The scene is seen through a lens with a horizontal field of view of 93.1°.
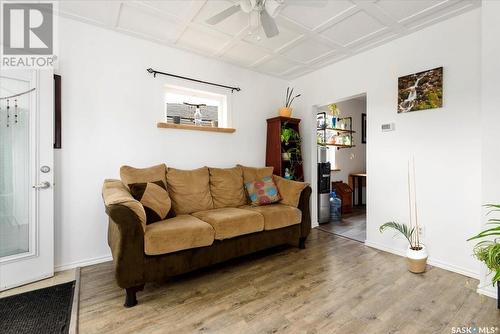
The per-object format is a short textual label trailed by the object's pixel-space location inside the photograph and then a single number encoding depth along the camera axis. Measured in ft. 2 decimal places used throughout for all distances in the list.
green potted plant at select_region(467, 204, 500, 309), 5.28
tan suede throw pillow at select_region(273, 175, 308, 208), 9.74
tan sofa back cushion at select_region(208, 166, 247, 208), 10.02
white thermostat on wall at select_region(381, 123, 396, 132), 9.48
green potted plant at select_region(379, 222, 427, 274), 7.64
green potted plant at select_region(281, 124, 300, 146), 12.51
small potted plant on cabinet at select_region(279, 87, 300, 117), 13.80
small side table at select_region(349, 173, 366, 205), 19.10
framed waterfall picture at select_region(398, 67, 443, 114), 8.20
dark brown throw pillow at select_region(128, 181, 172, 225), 7.08
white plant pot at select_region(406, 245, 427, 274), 7.63
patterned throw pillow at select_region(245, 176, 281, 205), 9.95
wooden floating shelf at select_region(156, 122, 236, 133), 9.79
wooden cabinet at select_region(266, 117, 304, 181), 12.47
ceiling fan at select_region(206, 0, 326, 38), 6.49
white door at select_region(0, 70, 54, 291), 7.02
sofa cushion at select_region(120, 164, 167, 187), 8.21
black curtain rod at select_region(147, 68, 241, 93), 9.58
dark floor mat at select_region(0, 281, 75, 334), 5.11
